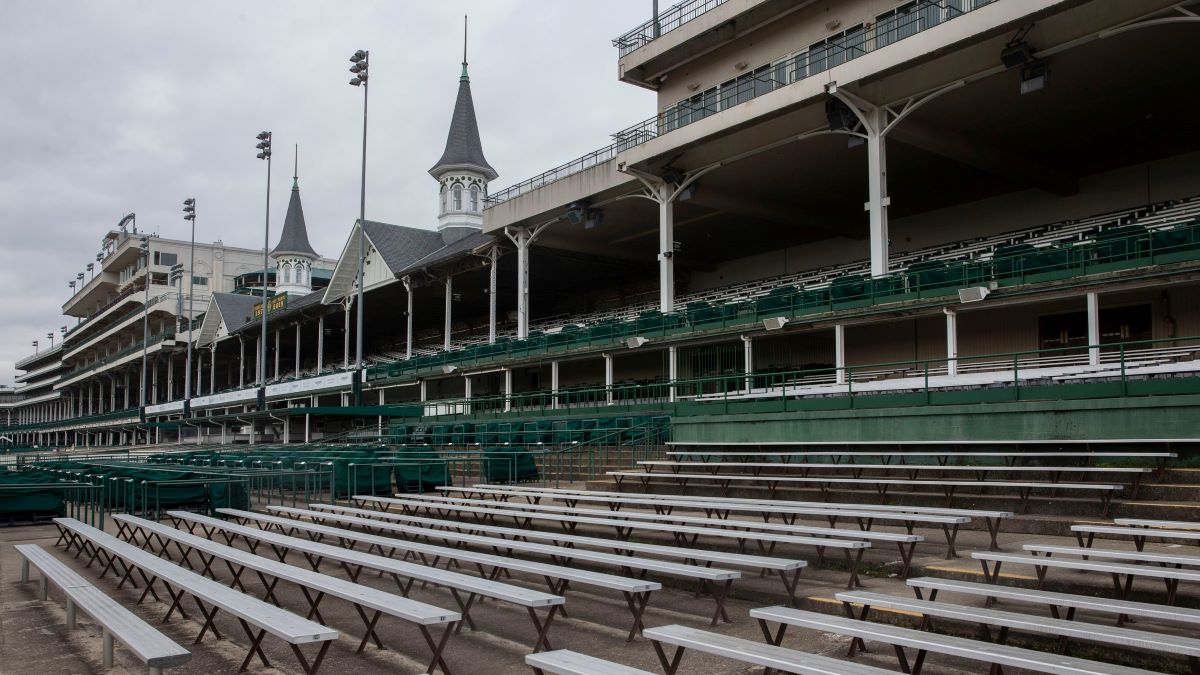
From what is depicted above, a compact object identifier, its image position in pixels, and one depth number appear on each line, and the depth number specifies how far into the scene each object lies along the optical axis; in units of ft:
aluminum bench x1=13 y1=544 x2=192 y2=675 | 16.84
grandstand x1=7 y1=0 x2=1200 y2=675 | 23.22
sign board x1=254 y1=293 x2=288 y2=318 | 201.59
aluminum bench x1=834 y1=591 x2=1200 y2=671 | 15.85
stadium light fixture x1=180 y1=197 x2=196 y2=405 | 184.85
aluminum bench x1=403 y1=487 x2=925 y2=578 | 27.47
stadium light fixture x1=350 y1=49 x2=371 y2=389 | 113.70
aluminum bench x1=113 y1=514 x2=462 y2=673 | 19.30
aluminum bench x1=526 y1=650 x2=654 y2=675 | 16.14
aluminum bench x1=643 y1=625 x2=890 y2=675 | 15.76
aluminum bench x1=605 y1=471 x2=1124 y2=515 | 36.44
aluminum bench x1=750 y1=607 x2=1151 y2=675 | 15.01
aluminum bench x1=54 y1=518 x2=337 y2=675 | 18.30
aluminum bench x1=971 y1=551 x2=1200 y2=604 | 20.62
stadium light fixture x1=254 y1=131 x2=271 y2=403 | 140.56
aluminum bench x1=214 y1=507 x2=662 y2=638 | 21.62
